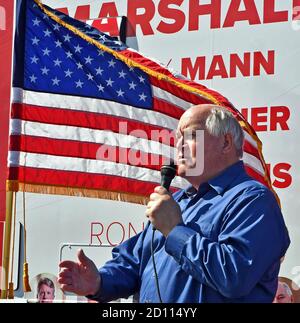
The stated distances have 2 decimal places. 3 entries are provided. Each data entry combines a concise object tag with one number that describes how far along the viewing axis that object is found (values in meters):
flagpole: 4.25
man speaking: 2.34
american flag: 4.82
